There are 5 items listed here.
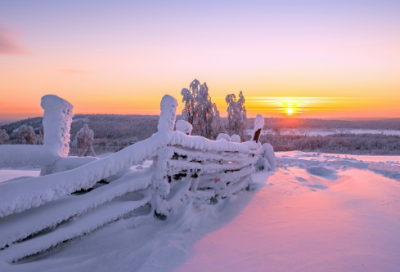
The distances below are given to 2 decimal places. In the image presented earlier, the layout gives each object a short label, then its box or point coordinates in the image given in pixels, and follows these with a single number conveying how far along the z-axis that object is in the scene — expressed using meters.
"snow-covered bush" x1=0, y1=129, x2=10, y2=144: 11.77
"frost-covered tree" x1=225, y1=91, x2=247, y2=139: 22.47
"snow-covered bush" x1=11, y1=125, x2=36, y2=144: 12.96
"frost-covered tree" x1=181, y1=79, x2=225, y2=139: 19.23
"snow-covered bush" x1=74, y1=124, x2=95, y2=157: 13.61
